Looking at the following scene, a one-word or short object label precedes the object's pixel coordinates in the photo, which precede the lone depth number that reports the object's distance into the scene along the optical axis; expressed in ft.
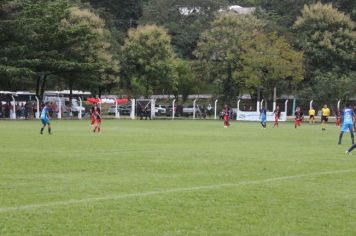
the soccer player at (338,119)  162.30
